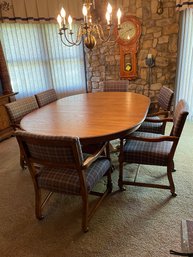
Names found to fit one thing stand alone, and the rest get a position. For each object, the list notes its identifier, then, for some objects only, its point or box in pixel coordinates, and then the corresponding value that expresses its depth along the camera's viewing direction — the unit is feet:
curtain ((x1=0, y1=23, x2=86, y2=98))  12.51
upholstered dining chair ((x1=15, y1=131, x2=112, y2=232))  4.47
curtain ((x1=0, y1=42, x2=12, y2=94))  11.57
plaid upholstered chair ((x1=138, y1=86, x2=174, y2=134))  7.92
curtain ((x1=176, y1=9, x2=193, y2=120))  11.16
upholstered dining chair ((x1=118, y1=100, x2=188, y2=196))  5.83
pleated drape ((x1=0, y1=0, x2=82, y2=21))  11.51
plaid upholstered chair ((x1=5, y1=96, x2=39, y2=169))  7.63
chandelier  6.52
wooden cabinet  11.42
